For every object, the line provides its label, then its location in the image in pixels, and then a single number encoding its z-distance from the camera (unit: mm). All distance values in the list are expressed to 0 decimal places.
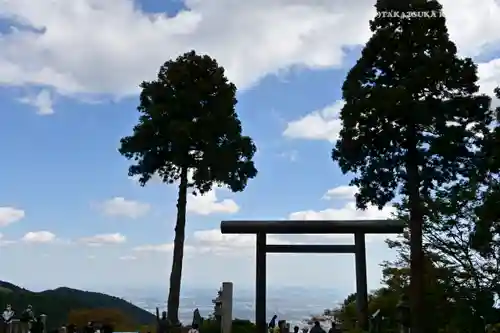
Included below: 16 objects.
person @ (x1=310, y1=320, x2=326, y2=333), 15328
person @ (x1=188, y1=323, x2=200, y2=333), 14875
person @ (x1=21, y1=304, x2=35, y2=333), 15886
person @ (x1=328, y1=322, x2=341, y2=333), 16478
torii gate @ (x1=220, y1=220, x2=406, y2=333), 15898
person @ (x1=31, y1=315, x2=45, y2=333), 15898
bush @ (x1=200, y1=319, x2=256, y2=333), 17328
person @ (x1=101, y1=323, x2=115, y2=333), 17142
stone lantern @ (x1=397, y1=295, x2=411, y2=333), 14531
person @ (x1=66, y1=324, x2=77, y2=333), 17191
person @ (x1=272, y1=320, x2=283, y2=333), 17575
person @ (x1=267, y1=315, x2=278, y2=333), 18488
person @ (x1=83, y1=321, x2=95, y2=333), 16511
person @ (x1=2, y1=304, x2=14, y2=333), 15422
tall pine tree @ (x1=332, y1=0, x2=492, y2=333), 14969
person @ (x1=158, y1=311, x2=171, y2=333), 15969
